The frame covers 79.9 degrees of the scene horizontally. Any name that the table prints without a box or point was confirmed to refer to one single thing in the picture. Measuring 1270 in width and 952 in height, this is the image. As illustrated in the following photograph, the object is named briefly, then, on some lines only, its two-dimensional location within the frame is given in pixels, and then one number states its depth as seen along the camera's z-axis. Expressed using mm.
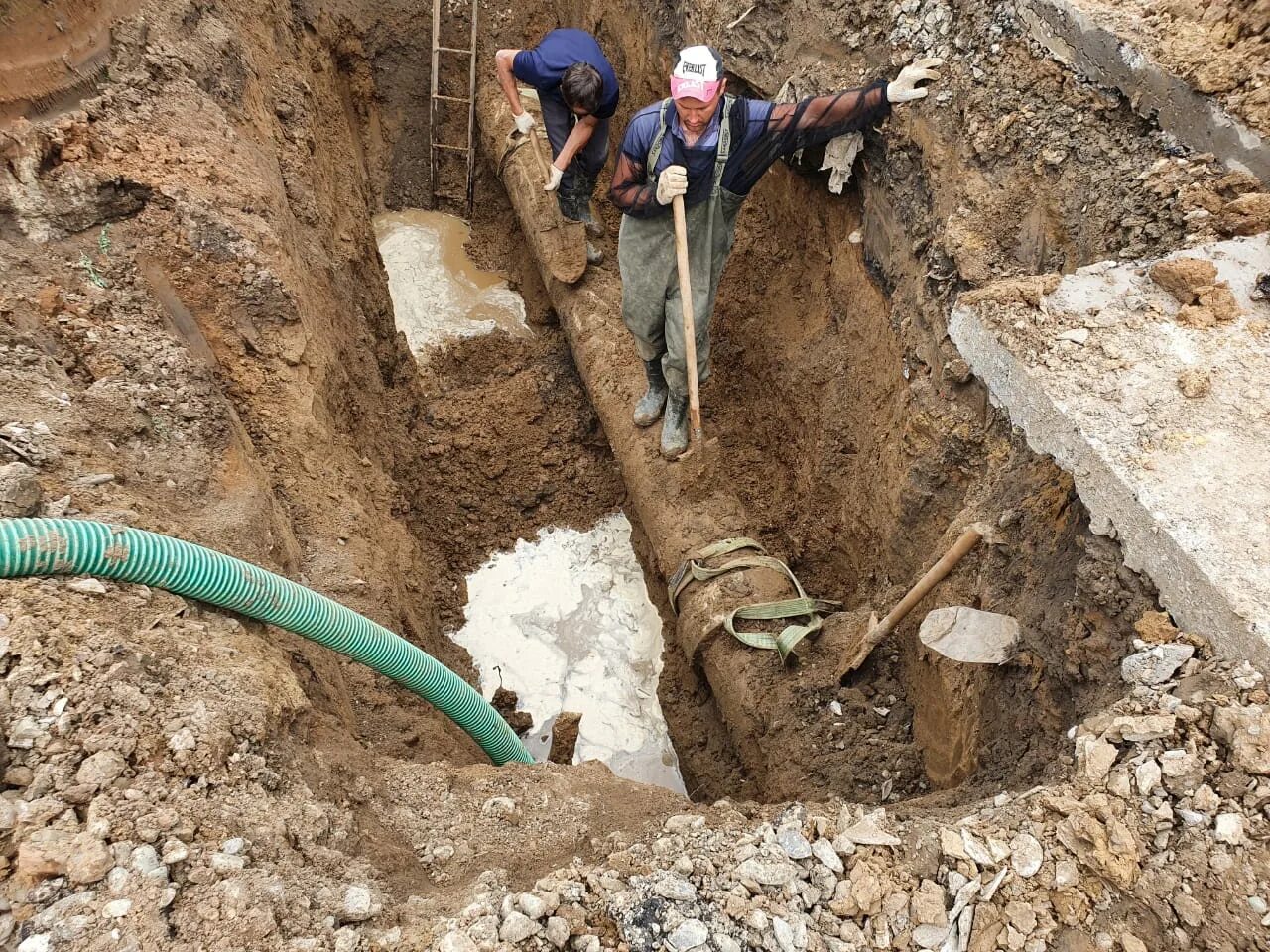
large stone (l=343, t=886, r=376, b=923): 1643
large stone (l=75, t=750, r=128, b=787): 1583
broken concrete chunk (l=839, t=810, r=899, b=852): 1812
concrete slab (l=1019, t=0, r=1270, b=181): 2475
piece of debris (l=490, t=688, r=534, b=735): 3753
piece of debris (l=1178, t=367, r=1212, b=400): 2029
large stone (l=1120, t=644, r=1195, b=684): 1739
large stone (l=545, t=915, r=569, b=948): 1604
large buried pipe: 3381
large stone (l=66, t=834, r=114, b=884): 1454
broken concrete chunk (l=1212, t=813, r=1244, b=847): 1548
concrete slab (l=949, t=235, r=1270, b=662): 1740
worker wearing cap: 3164
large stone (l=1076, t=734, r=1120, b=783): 1729
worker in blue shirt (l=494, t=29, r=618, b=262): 4172
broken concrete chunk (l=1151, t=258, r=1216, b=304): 2199
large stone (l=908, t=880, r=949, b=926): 1659
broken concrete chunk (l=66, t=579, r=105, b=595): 1891
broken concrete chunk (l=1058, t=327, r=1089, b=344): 2174
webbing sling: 3385
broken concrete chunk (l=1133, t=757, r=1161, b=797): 1660
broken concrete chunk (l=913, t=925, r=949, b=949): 1641
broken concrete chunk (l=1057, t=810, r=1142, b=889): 1604
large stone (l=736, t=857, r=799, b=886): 1745
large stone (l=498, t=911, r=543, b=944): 1590
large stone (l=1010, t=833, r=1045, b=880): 1673
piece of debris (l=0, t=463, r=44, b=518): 1945
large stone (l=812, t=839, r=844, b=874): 1769
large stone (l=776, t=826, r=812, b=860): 1802
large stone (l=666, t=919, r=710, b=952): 1611
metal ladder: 5754
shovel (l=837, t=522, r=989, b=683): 2455
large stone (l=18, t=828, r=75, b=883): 1438
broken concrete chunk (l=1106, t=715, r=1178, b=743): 1679
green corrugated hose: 1841
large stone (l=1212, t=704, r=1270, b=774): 1565
